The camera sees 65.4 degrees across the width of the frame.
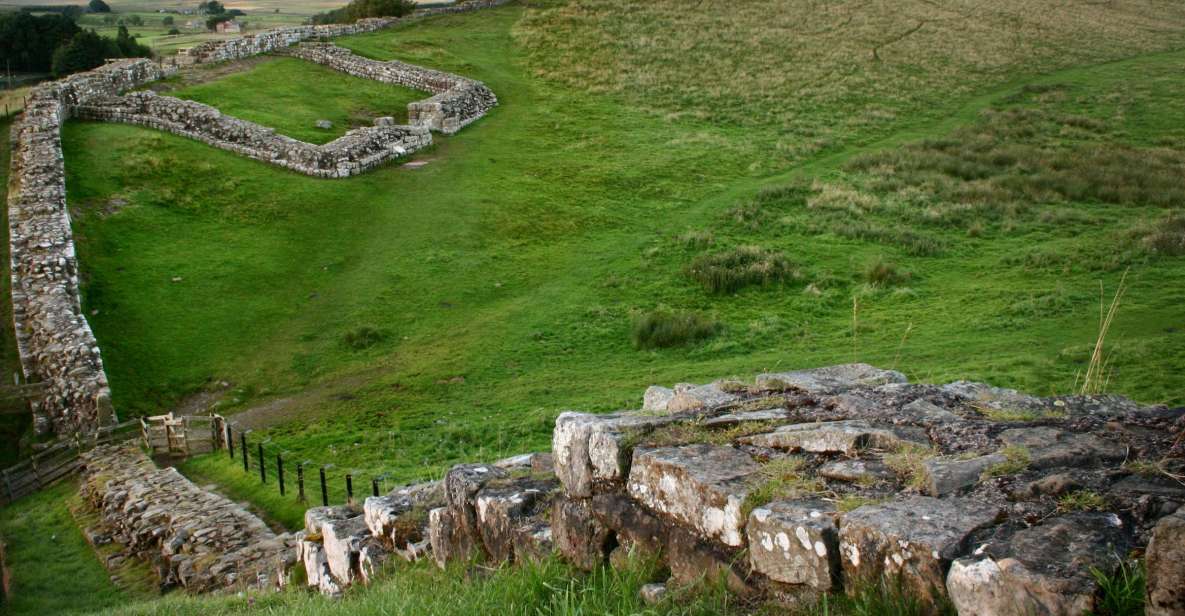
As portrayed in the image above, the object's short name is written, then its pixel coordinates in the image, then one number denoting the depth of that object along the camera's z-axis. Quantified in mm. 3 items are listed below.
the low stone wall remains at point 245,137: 38500
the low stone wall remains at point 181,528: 14578
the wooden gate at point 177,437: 21297
